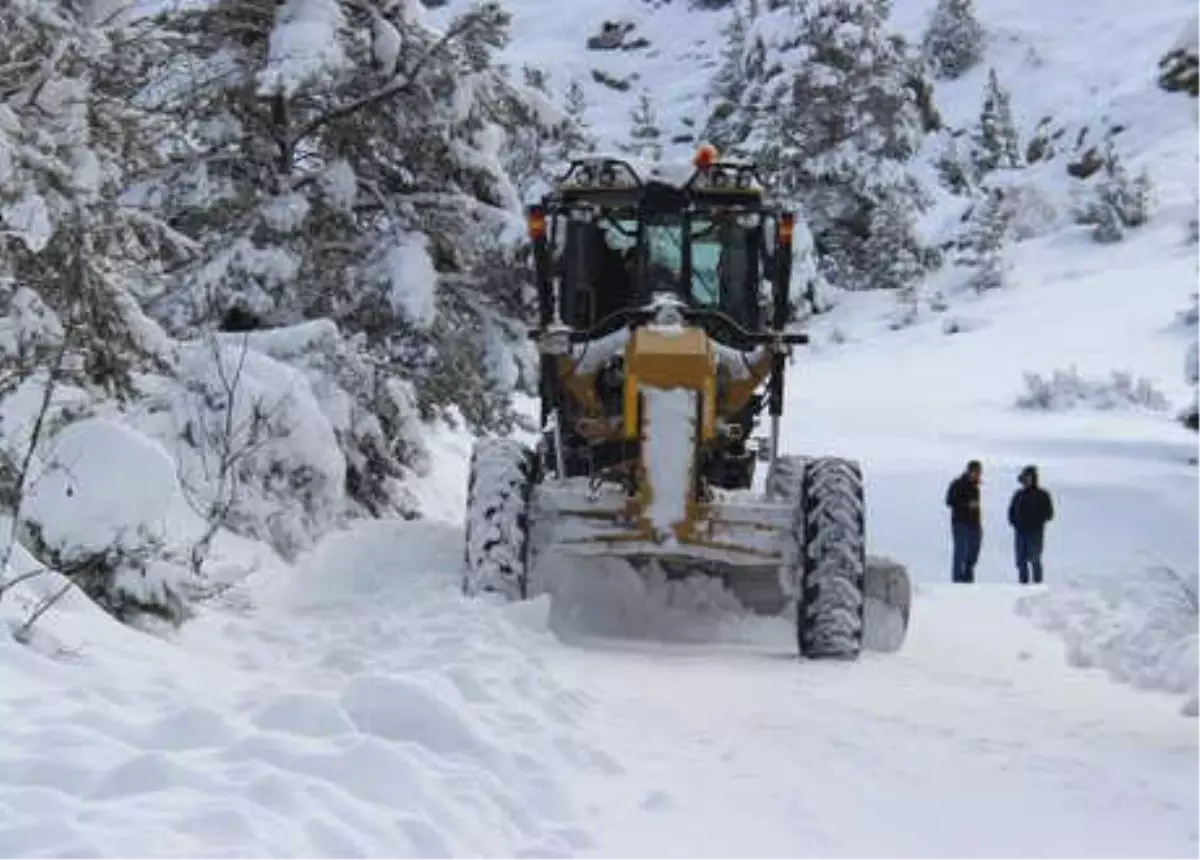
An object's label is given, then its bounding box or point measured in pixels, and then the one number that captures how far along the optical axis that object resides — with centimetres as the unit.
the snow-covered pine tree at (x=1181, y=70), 4516
